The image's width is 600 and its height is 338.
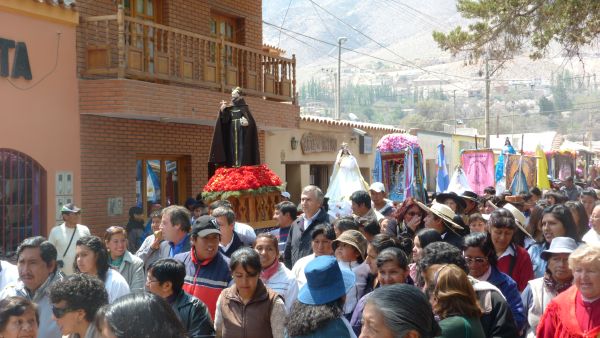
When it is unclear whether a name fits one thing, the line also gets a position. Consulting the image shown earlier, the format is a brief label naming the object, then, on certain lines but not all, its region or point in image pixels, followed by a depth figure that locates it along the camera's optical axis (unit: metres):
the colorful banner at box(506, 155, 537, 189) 20.77
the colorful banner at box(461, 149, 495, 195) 20.72
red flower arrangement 10.42
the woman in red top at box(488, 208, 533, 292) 6.78
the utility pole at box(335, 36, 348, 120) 37.20
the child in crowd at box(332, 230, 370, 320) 6.55
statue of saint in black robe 11.17
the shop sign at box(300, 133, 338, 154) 23.22
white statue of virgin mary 13.27
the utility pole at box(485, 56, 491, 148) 40.03
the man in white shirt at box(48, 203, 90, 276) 10.41
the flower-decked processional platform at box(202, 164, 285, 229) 10.39
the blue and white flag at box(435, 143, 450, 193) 18.19
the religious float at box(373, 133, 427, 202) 14.59
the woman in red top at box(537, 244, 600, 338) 4.77
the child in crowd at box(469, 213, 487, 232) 8.86
